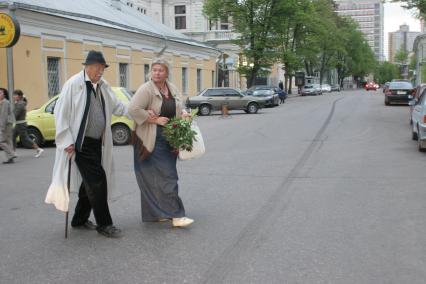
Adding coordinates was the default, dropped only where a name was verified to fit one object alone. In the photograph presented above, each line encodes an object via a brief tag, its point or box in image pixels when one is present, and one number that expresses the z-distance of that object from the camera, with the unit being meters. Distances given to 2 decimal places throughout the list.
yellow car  16.02
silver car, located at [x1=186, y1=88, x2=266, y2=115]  31.38
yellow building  22.80
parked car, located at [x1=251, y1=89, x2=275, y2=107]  37.73
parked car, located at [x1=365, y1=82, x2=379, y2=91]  98.62
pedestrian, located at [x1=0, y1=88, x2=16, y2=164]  12.70
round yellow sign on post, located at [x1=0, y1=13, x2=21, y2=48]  17.98
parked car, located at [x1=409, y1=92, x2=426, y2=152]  12.66
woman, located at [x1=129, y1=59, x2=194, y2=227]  6.12
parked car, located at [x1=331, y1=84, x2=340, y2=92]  100.86
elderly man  5.75
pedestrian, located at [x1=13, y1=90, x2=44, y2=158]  13.92
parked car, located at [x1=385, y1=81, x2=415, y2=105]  34.78
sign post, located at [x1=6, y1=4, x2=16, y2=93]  19.44
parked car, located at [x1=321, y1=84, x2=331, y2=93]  81.85
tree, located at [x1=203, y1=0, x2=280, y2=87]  50.19
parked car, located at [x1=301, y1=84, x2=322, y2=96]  70.75
